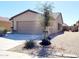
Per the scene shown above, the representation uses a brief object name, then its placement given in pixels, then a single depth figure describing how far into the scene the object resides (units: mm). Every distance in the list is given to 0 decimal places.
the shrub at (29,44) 4628
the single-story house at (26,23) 8615
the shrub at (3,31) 8112
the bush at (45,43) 5059
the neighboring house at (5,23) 11787
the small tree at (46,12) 5184
